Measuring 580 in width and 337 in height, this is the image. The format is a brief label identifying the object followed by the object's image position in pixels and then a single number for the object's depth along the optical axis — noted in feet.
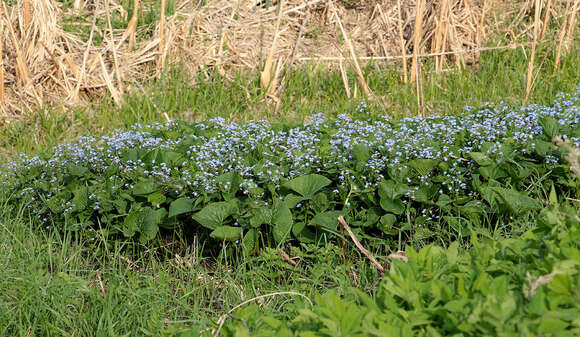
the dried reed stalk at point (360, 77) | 35.35
